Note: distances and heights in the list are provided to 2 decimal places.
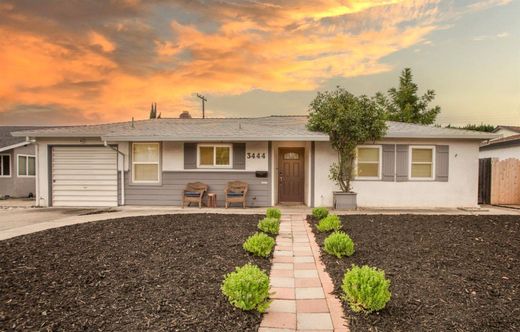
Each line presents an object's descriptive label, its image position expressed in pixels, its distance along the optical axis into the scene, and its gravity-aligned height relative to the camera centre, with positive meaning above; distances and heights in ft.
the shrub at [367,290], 10.33 -4.27
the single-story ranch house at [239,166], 37.81 -0.82
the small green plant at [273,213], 25.86 -4.38
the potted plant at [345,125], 34.81 +3.81
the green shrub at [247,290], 10.31 -4.29
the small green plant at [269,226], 22.29 -4.67
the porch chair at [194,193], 37.13 -3.98
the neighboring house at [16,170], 51.16 -2.15
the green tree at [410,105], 84.58 +15.19
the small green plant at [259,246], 16.85 -4.58
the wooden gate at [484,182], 43.06 -2.79
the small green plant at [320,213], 27.48 -4.56
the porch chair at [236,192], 36.50 -3.83
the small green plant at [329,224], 22.63 -4.59
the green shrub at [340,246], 16.63 -4.46
